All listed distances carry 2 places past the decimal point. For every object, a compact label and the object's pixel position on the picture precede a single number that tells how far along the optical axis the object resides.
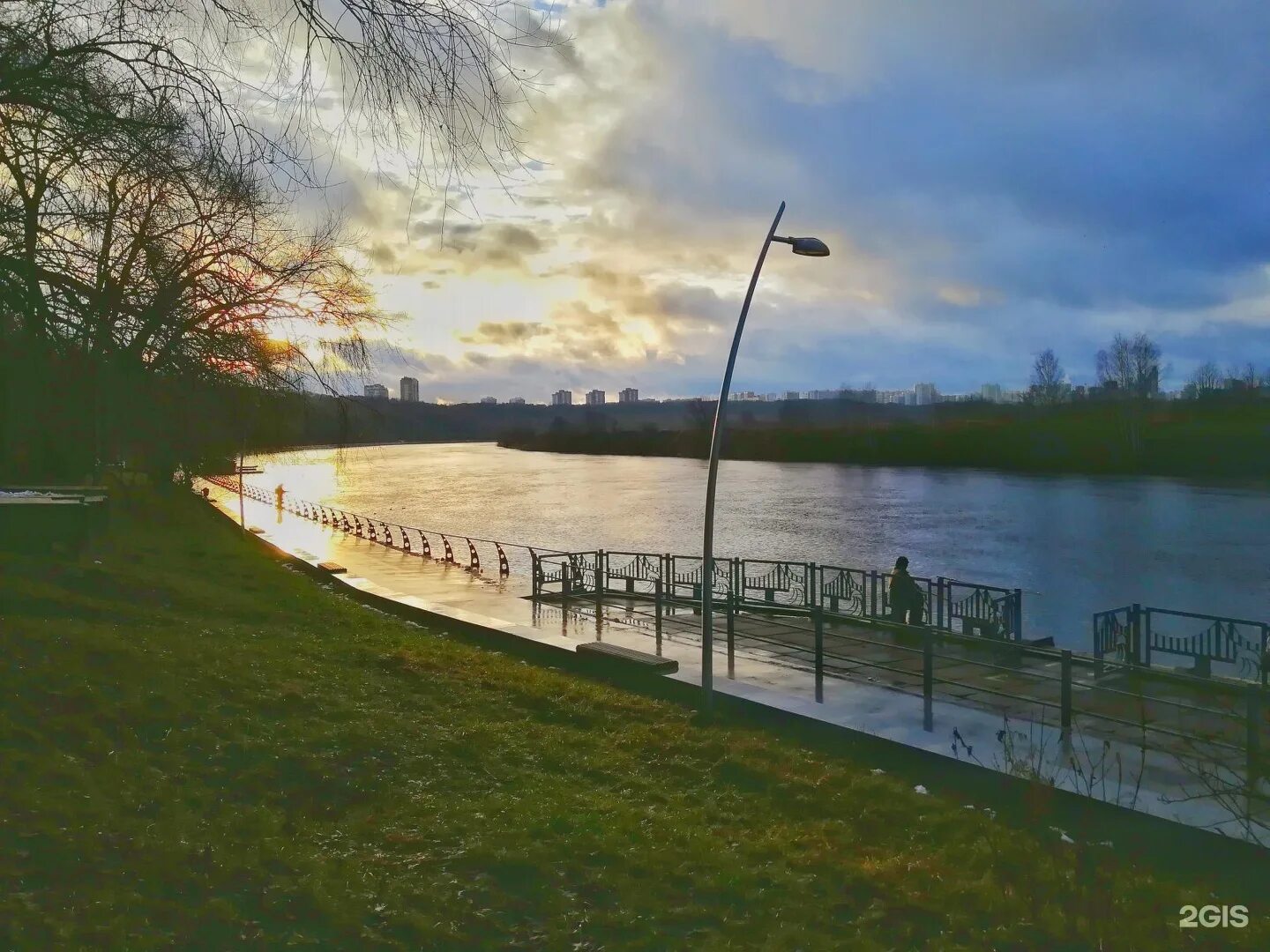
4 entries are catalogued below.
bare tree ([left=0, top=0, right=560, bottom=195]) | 4.66
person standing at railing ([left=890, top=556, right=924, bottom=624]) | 15.88
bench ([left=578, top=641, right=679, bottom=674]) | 9.63
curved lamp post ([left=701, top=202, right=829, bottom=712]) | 8.77
